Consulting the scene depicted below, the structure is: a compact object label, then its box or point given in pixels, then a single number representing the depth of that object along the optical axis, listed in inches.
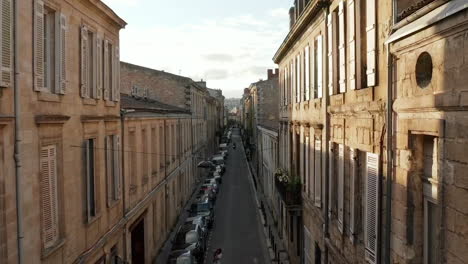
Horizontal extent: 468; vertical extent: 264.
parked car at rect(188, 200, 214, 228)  1240.0
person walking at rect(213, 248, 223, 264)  948.6
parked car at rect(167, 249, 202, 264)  815.7
